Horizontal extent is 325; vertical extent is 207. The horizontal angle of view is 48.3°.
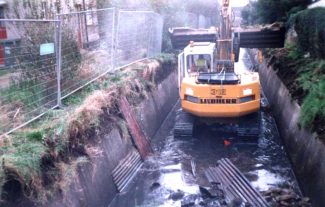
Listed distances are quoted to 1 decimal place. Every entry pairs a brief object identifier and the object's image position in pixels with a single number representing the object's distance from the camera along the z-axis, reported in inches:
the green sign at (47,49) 255.9
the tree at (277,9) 609.3
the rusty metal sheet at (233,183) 271.1
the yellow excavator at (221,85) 385.4
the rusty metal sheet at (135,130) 341.7
